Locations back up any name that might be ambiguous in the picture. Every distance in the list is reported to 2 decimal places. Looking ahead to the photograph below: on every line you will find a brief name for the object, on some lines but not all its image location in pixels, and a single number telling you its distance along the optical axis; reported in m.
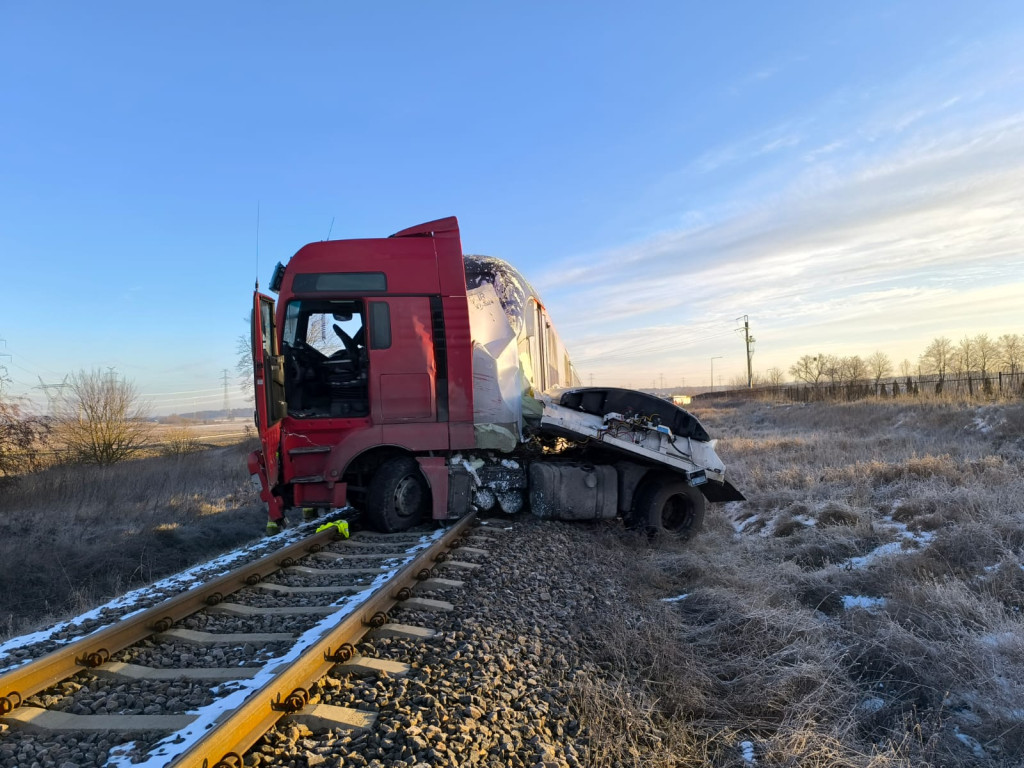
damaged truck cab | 7.68
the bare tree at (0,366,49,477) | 13.55
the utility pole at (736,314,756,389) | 89.12
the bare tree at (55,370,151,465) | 19.83
